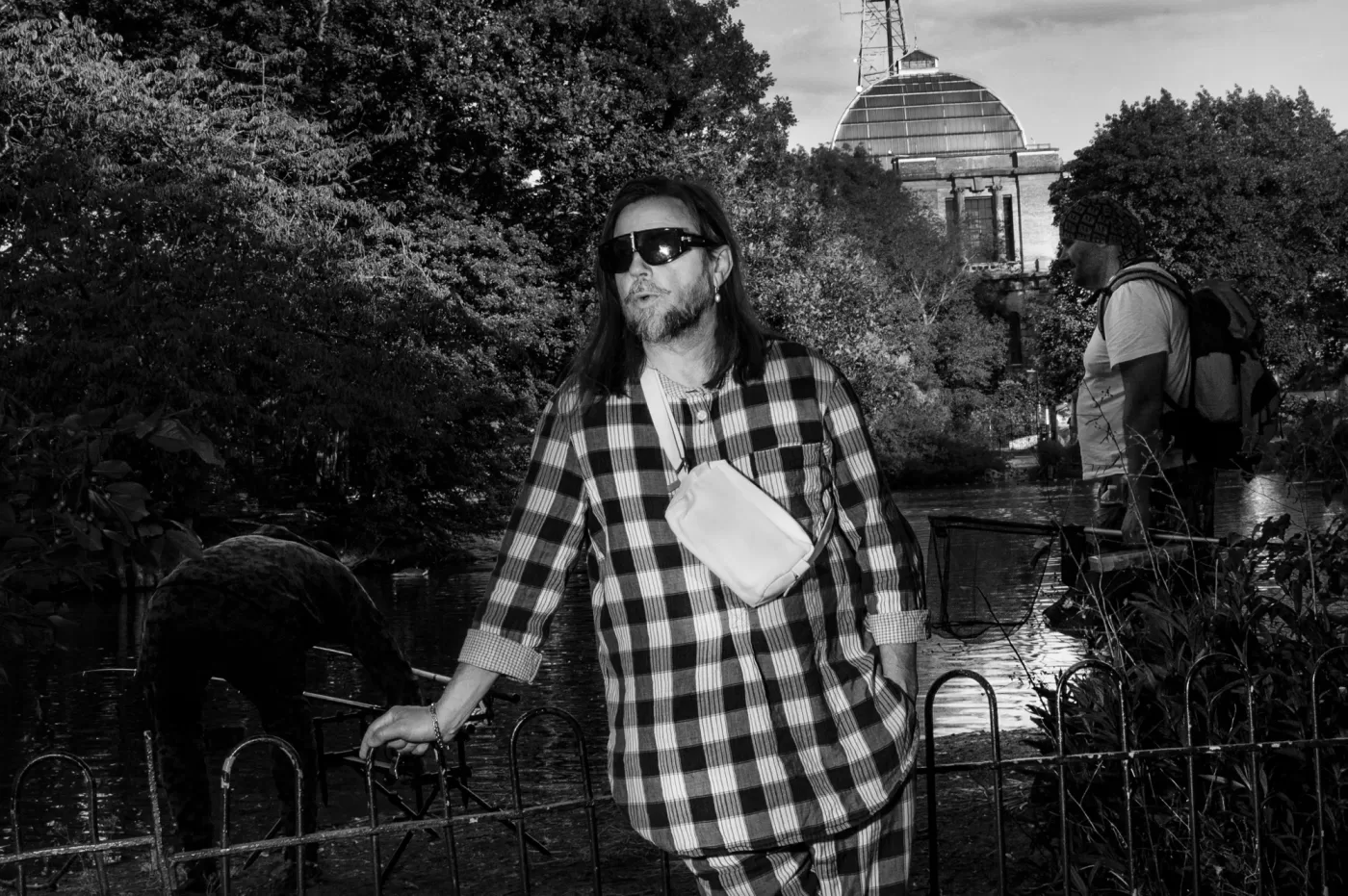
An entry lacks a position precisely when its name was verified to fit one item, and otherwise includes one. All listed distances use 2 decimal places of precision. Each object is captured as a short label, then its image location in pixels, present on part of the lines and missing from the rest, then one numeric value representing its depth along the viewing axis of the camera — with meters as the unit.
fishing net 4.94
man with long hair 2.46
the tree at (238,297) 15.83
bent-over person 4.55
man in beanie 4.77
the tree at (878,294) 36.09
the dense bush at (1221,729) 3.86
